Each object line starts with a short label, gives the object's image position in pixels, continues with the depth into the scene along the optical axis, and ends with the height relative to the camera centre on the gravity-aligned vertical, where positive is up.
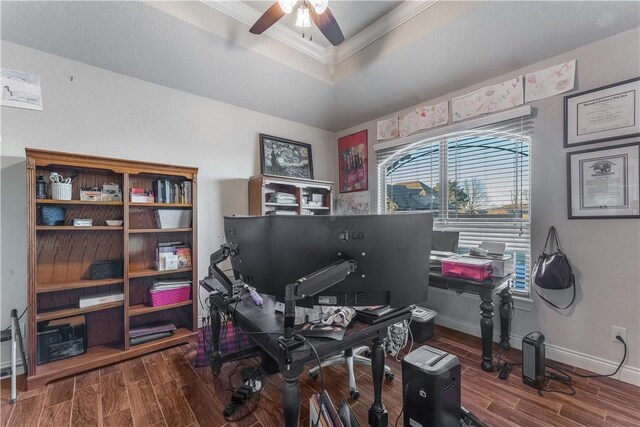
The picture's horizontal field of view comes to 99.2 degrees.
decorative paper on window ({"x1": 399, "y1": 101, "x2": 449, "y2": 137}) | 2.91 +1.05
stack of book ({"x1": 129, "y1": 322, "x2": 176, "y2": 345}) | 2.34 -1.07
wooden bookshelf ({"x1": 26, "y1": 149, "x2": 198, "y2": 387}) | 1.94 -0.38
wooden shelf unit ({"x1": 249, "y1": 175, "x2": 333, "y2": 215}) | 3.09 +0.26
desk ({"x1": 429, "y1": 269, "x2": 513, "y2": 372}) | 2.02 -0.67
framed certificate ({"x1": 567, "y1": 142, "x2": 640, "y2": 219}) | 1.90 +0.21
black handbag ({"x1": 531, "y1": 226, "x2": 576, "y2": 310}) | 2.06 -0.47
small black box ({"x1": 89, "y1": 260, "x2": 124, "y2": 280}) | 2.24 -0.47
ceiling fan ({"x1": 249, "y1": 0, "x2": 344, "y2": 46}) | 1.70 +1.32
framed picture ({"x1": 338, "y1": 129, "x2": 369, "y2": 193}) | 3.78 +0.71
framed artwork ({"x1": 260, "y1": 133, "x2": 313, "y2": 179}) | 3.43 +0.73
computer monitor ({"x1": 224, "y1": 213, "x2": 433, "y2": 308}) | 1.06 -0.16
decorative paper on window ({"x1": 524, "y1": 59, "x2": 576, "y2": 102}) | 2.13 +1.06
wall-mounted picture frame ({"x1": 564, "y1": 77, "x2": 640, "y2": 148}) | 1.89 +0.71
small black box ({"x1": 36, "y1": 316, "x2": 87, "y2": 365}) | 2.01 -0.97
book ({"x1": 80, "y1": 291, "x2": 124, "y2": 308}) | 2.14 -0.69
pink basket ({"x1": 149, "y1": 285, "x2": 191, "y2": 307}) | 2.46 -0.77
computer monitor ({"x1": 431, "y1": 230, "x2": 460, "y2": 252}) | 2.57 -0.28
